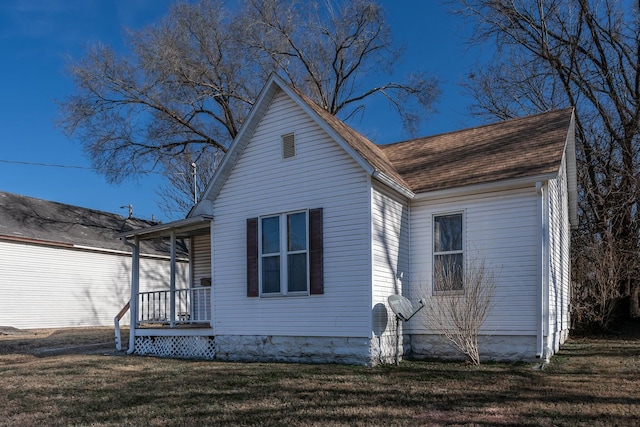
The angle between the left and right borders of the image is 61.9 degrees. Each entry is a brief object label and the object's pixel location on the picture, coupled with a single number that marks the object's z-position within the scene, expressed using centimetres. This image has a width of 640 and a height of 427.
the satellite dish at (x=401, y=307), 986
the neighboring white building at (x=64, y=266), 2025
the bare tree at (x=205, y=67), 2316
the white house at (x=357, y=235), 980
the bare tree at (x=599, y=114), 1767
